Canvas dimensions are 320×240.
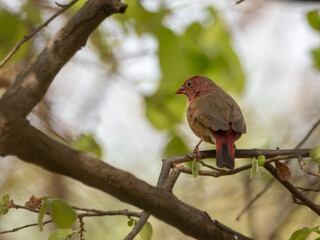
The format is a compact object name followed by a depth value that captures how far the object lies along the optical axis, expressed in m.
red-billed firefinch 6.58
